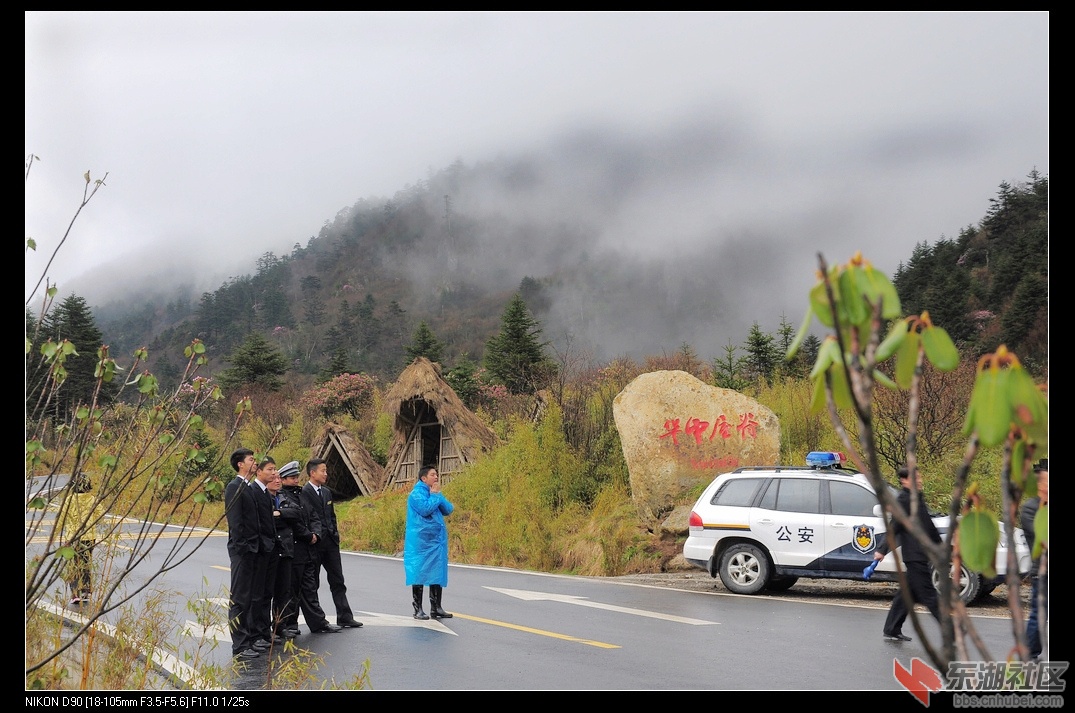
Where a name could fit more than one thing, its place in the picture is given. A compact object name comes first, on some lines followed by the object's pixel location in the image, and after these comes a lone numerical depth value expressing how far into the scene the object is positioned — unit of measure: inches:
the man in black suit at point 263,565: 354.9
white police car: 487.8
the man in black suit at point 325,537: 413.4
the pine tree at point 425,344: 2119.8
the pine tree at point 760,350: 1202.0
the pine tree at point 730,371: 949.0
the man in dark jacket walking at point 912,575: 327.3
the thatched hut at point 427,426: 1181.1
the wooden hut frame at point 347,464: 1315.2
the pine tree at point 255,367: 2036.2
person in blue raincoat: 438.6
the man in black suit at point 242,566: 342.0
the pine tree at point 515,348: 1725.3
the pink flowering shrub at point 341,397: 1708.9
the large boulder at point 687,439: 703.7
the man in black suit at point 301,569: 396.8
